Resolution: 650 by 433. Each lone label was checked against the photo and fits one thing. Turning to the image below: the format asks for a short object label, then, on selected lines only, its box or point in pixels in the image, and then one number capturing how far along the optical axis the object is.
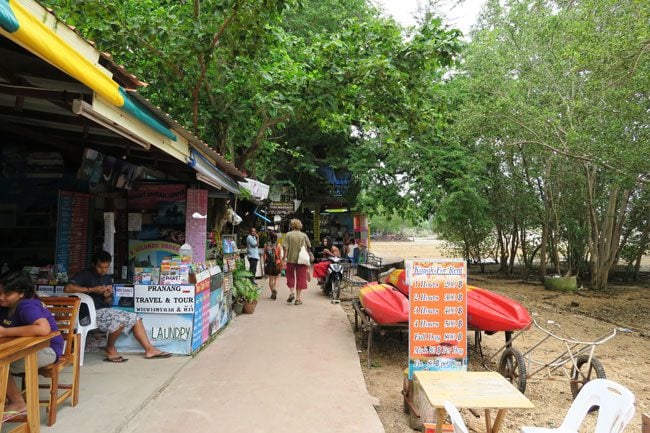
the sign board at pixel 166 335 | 5.23
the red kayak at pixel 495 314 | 4.91
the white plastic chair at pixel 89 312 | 4.37
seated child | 3.01
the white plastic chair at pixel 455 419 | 2.16
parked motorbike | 10.20
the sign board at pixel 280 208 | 14.66
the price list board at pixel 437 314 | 4.27
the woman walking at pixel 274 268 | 9.77
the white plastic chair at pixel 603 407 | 2.30
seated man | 4.75
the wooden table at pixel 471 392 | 2.63
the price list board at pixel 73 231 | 5.65
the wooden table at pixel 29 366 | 2.67
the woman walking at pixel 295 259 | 8.98
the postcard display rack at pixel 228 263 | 7.35
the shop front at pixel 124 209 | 4.48
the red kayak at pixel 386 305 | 5.20
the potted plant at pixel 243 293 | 8.05
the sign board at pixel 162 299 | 5.21
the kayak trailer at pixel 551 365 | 4.36
